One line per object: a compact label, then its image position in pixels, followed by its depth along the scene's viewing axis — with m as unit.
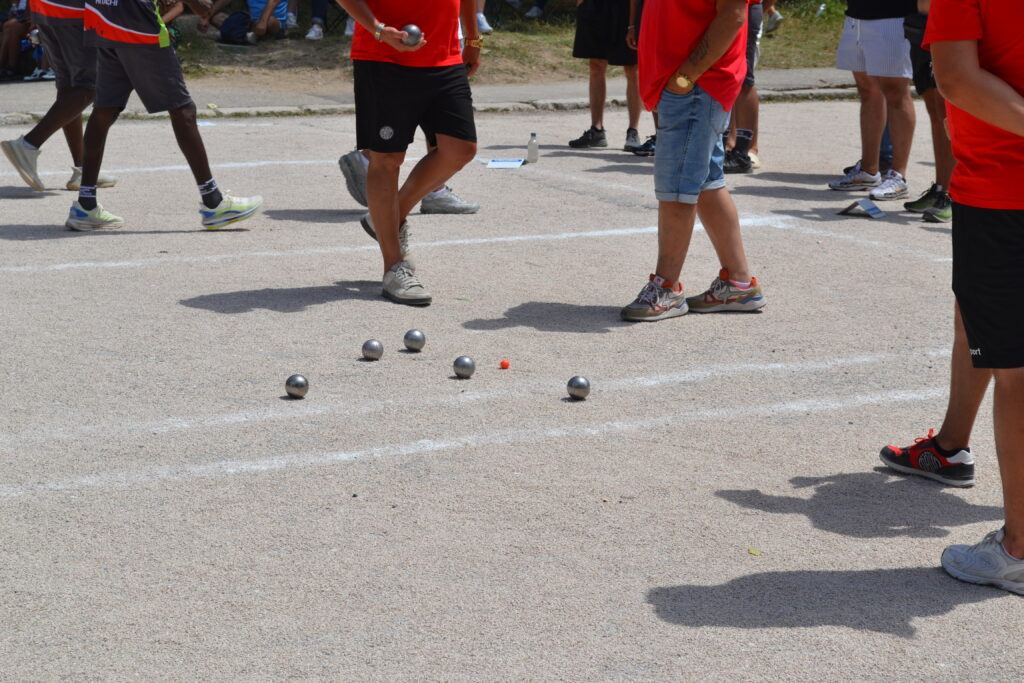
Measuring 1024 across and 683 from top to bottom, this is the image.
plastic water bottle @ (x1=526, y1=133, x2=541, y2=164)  11.34
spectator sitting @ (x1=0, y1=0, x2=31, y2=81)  15.75
